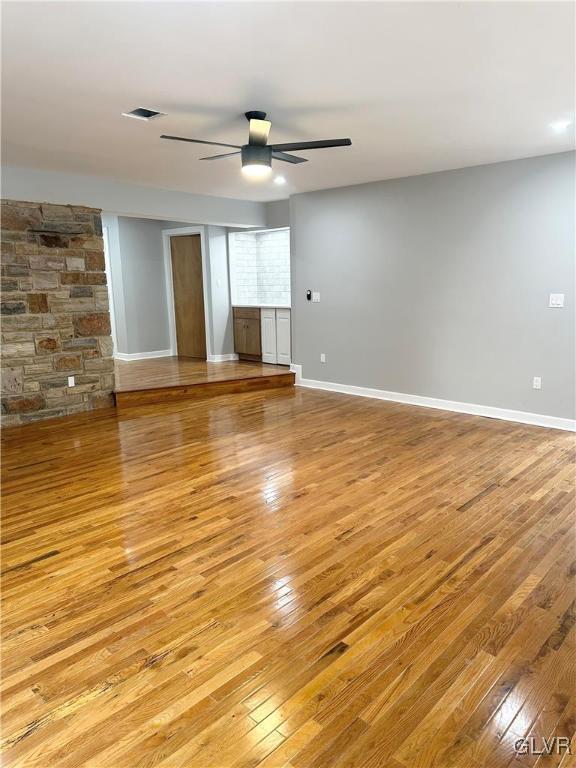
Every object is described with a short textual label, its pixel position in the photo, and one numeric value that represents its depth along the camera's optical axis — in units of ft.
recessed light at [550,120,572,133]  11.60
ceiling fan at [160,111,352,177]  10.34
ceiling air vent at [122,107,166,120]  10.56
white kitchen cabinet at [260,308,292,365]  23.82
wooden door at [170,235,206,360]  26.89
